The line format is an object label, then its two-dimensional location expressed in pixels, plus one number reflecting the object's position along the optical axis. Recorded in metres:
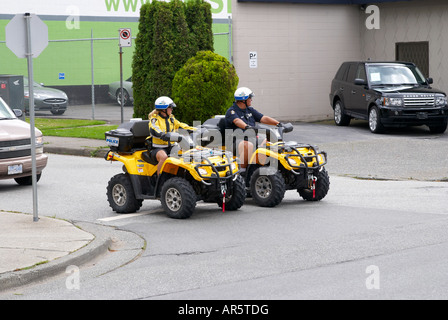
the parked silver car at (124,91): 35.41
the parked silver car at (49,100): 31.25
